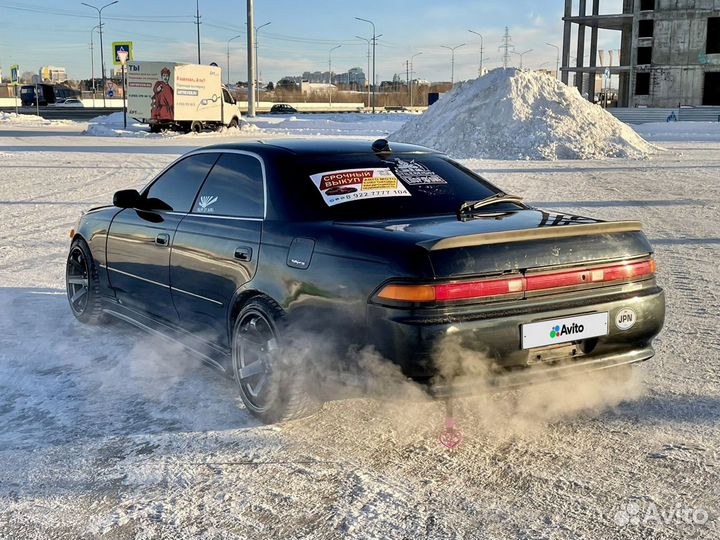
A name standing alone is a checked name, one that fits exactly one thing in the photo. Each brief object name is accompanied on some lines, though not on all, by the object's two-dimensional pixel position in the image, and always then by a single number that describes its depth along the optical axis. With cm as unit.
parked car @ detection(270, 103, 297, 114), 6831
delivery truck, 3656
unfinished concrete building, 6028
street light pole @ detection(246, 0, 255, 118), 4509
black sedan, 344
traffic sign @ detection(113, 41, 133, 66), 3491
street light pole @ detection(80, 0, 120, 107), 7588
